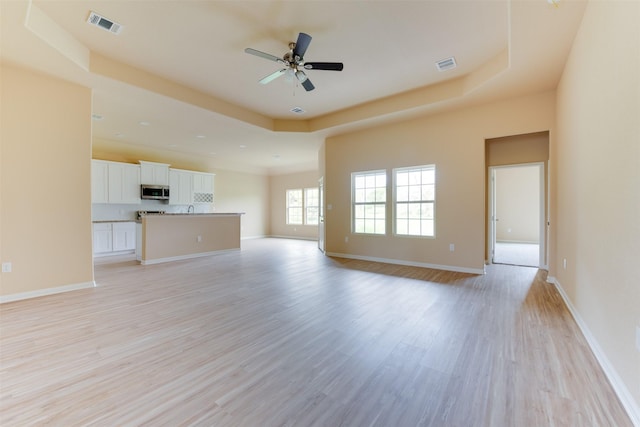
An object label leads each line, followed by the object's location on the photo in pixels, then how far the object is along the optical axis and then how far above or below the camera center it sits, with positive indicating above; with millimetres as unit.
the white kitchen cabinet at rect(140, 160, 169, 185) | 7383 +1137
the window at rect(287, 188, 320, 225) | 10242 +279
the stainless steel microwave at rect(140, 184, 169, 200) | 7344 +595
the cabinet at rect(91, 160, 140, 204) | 6523 +787
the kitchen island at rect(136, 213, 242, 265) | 5646 -558
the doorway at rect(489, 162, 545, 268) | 8398 +192
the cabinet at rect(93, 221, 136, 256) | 6492 -646
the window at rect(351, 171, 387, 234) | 5812 +276
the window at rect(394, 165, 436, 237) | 5188 +266
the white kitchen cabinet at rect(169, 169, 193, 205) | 8023 +805
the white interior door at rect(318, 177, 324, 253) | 7312 -166
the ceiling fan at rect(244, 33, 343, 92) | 2890 +1828
